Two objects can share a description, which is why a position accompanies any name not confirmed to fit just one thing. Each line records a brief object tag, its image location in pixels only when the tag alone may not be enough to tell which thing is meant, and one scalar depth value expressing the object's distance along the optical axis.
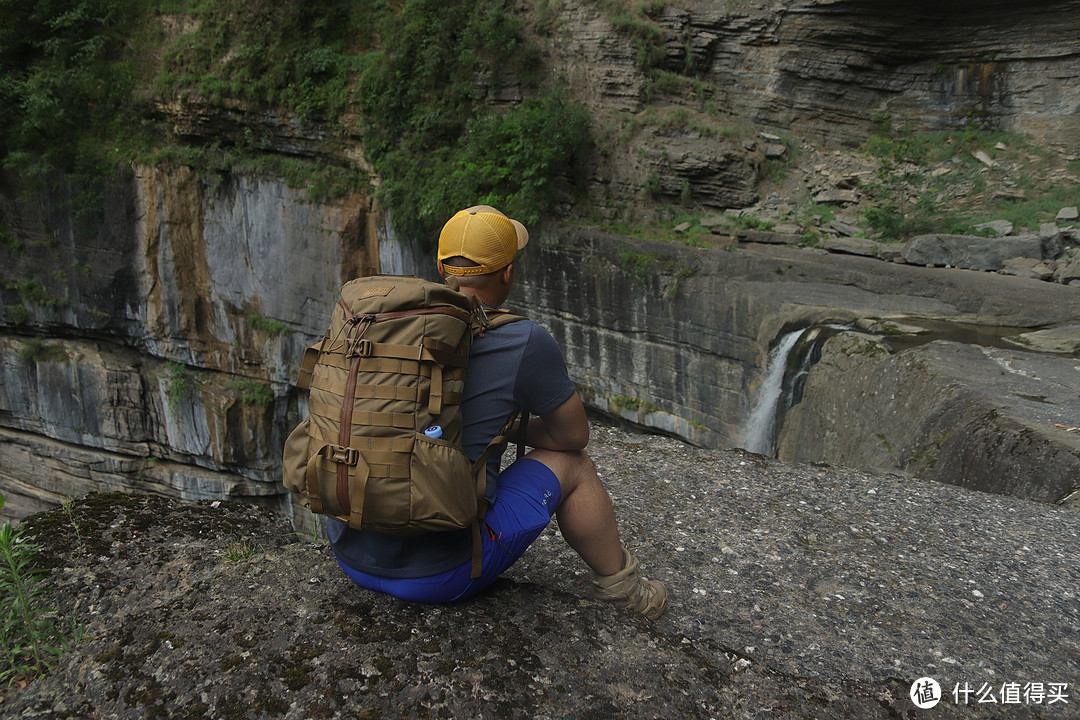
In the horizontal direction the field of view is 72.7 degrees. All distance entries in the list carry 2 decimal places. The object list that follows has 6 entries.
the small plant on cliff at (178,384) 14.91
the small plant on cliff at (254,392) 14.56
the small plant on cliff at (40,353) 15.28
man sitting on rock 2.16
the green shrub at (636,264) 10.41
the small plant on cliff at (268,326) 14.35
